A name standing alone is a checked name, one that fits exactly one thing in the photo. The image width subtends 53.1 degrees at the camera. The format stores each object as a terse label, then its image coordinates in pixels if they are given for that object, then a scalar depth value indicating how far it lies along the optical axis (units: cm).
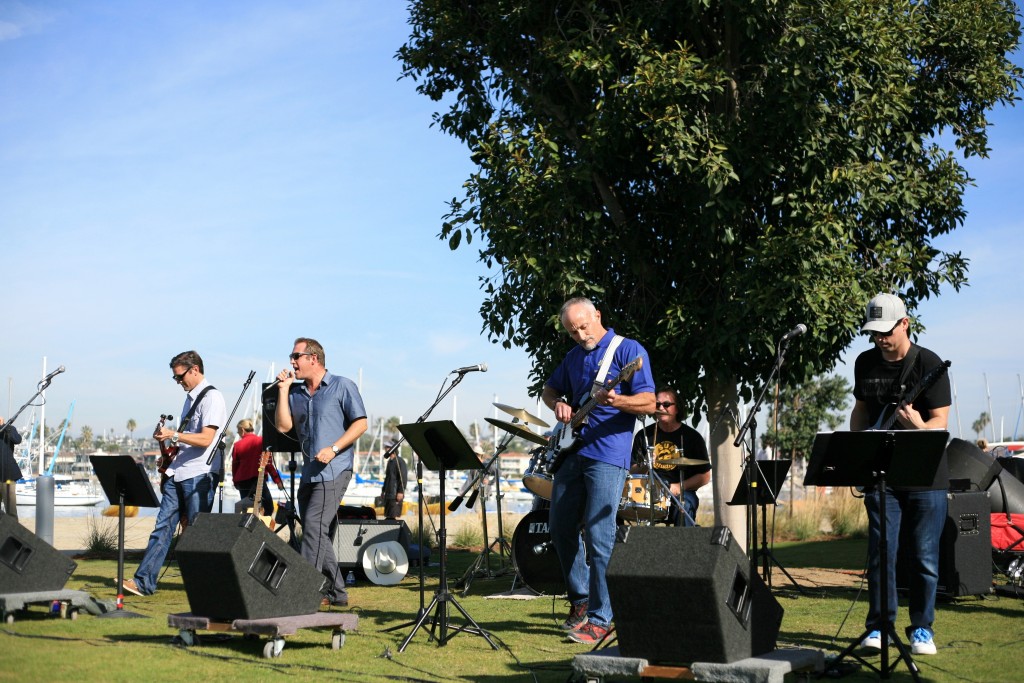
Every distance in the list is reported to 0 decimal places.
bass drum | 906
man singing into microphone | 812
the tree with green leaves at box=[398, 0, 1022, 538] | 985
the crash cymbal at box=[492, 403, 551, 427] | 798
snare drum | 835
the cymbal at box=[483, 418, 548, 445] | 734
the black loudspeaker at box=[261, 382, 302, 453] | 881
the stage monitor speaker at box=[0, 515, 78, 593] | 720
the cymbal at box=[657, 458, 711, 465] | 890
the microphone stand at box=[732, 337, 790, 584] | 597
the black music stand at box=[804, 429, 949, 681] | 525
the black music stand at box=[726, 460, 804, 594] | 909
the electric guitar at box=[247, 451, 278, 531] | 740
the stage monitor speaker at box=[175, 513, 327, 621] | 588
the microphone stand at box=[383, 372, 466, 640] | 663
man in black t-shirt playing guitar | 580
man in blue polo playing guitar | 633
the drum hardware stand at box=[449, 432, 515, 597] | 834
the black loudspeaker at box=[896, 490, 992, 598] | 858
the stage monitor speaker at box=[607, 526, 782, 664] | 441
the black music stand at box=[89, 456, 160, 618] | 809
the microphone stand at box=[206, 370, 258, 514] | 916
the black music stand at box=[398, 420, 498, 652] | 634
